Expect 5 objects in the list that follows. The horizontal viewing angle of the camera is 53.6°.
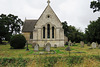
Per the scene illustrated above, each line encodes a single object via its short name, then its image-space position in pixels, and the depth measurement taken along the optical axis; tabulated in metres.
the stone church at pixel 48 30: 22.28
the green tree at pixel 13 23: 48.45
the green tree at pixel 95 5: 23.37
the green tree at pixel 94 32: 30.44
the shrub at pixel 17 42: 18.25
